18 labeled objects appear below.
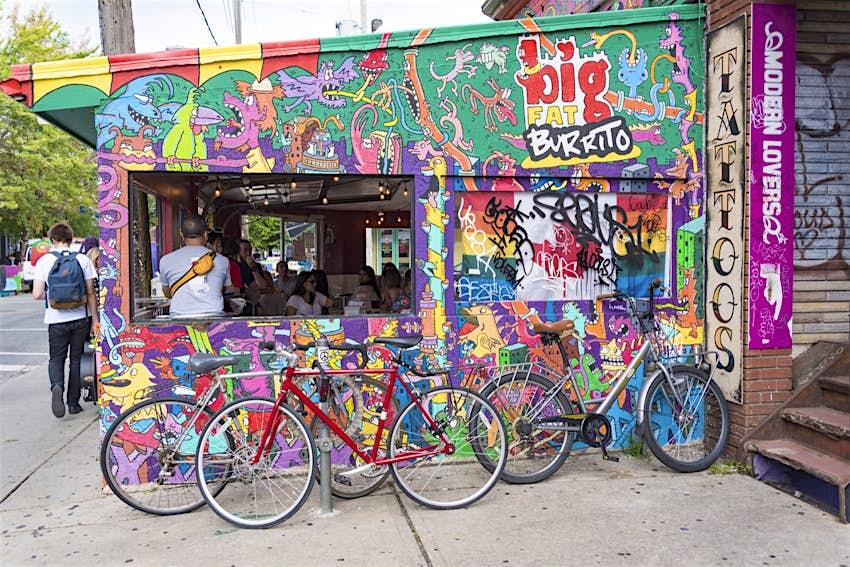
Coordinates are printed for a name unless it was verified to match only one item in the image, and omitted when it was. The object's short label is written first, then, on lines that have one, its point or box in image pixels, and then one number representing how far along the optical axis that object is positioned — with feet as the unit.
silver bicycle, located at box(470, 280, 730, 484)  16.71
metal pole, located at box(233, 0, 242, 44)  66.44
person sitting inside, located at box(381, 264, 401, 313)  25.25
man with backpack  23.11
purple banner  17.15
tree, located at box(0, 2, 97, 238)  90.84
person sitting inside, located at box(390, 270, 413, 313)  20.37
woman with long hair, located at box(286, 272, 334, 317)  26.50
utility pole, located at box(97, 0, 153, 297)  26.71
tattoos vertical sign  17.46
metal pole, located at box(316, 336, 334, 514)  14.58
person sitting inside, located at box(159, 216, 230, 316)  17.88
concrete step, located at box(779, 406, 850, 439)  15.42
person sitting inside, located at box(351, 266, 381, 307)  28.81
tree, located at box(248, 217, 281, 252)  121.19
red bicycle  14.34
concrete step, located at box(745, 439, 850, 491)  14.53
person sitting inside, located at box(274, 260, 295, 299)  31.78
